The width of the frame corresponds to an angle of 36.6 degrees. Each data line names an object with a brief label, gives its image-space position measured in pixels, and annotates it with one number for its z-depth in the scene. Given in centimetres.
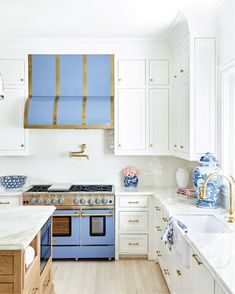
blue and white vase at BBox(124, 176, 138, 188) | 486
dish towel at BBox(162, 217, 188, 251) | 291
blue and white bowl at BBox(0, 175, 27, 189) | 471
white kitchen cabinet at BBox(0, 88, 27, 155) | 467
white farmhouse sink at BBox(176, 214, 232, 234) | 320
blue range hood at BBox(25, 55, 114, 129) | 468
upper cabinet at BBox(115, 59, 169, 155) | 469
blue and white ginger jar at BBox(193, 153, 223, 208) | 351
